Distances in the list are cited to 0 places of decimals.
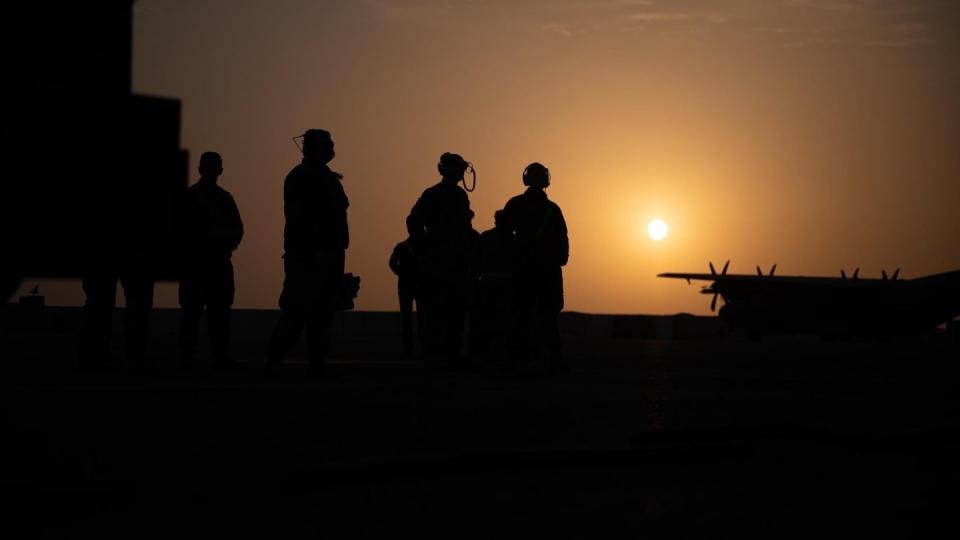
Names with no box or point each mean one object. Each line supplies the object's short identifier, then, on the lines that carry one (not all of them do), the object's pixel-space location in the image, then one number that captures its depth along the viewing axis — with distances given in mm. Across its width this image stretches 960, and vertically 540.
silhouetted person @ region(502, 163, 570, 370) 12711
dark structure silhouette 3396
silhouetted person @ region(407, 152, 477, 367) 12625
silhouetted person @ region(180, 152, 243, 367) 11867
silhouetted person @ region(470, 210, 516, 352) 15398
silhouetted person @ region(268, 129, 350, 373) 10570
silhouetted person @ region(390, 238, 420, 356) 16281
